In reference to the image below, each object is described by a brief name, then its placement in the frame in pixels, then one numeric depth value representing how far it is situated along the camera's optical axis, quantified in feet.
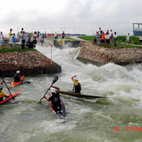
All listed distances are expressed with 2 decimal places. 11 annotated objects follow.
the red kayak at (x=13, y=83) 44.19
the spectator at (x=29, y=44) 63.37
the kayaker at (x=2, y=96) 33.64
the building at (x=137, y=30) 113.04
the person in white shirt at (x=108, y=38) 71.65
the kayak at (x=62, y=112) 27.55
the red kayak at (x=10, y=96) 33.97
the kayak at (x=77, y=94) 35.45
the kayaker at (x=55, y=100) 29.48
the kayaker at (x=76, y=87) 35.38
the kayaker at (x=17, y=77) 45.14
